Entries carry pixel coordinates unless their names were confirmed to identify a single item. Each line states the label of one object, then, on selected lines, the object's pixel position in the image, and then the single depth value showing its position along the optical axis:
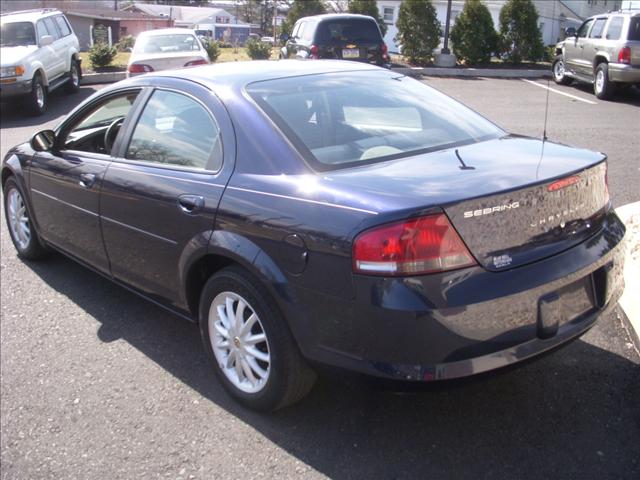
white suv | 13.04
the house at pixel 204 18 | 62.47
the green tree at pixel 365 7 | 23.83
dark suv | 16.11
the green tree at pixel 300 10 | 27.91
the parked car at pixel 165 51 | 13.24
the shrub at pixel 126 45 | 36.78
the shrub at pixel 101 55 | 19.97
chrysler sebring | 2.68
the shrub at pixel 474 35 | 20.80
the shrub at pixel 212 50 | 21.58
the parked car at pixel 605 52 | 13.85
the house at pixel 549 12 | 37.44
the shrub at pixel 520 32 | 21.11
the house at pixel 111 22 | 47.88
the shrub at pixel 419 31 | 21.23
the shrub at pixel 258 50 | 22.36
